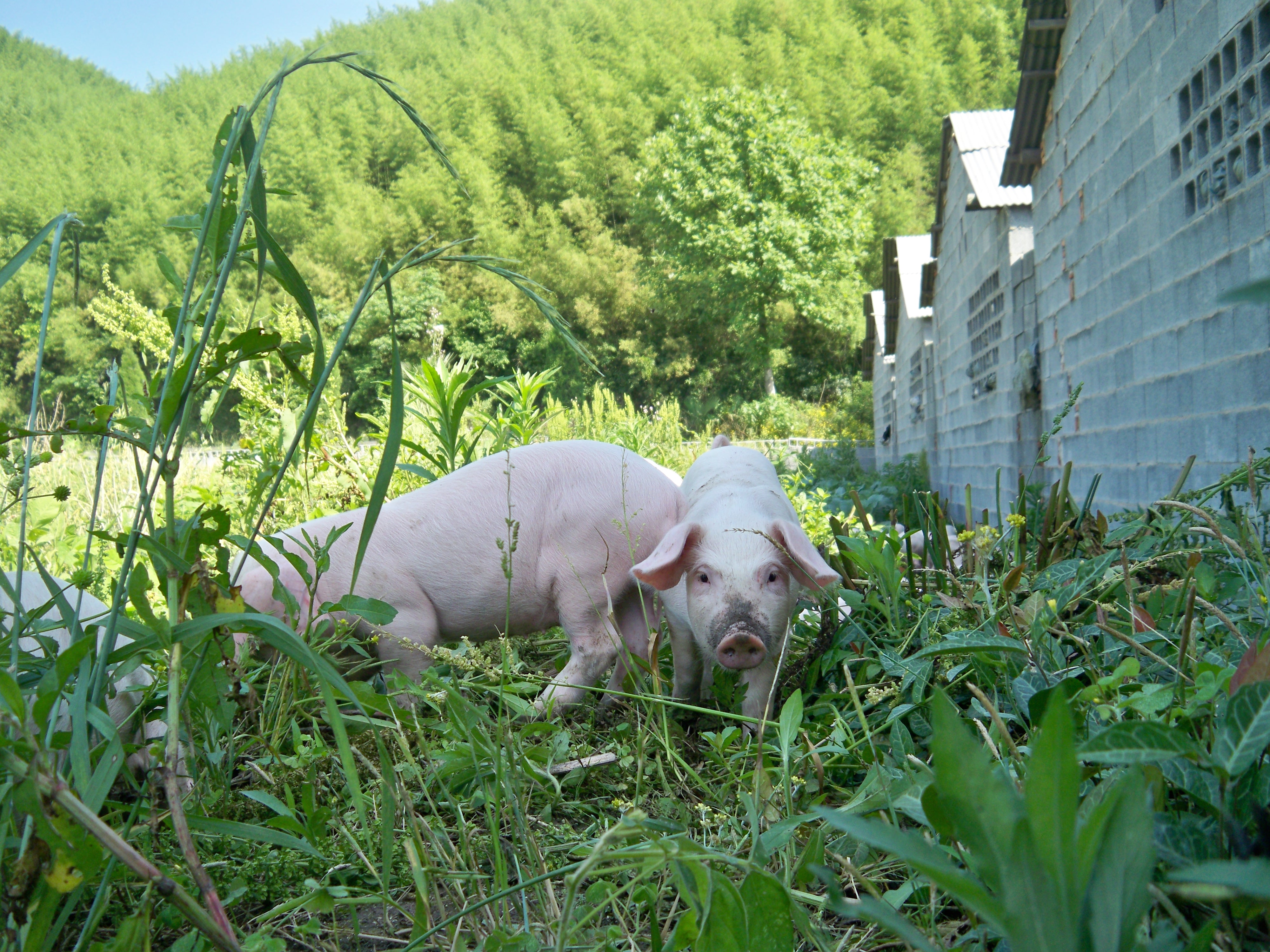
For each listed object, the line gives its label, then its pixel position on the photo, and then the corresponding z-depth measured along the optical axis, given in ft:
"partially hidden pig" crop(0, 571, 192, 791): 4.69
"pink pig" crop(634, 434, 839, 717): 6.47
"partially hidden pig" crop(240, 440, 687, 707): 8.04
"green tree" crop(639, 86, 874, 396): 112.06
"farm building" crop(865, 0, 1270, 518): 10.82
